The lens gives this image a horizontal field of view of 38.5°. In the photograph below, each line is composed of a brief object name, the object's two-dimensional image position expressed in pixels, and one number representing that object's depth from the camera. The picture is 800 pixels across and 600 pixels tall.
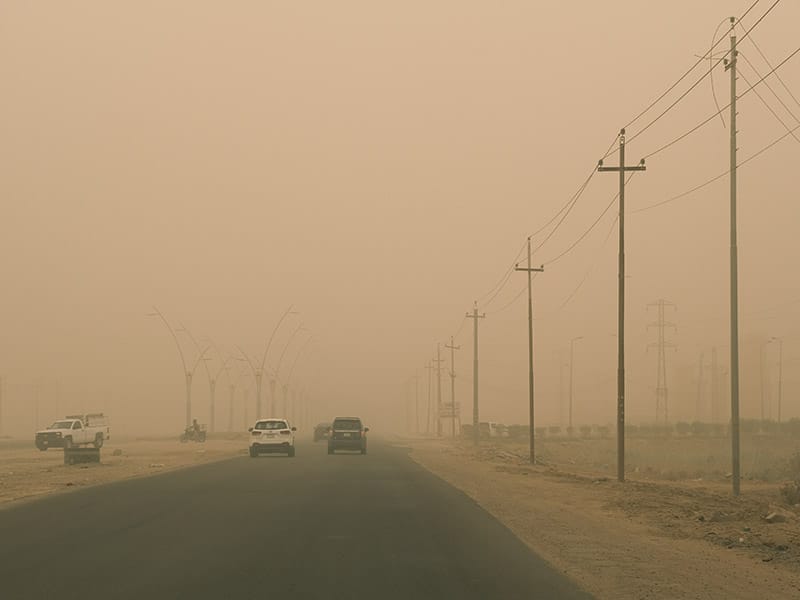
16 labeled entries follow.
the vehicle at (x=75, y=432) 79.50
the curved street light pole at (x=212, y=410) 115.81
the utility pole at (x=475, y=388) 94.25
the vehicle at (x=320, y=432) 113.81
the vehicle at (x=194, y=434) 109.50
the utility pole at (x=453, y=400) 128.74
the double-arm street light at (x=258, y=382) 107.11
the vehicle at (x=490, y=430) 140.62
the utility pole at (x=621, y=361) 40.84
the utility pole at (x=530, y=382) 60.25
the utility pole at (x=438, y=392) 141.62
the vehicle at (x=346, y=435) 65.12
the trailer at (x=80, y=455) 52.31
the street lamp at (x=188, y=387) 100.88
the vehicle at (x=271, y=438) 60.50
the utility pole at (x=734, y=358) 31.81
